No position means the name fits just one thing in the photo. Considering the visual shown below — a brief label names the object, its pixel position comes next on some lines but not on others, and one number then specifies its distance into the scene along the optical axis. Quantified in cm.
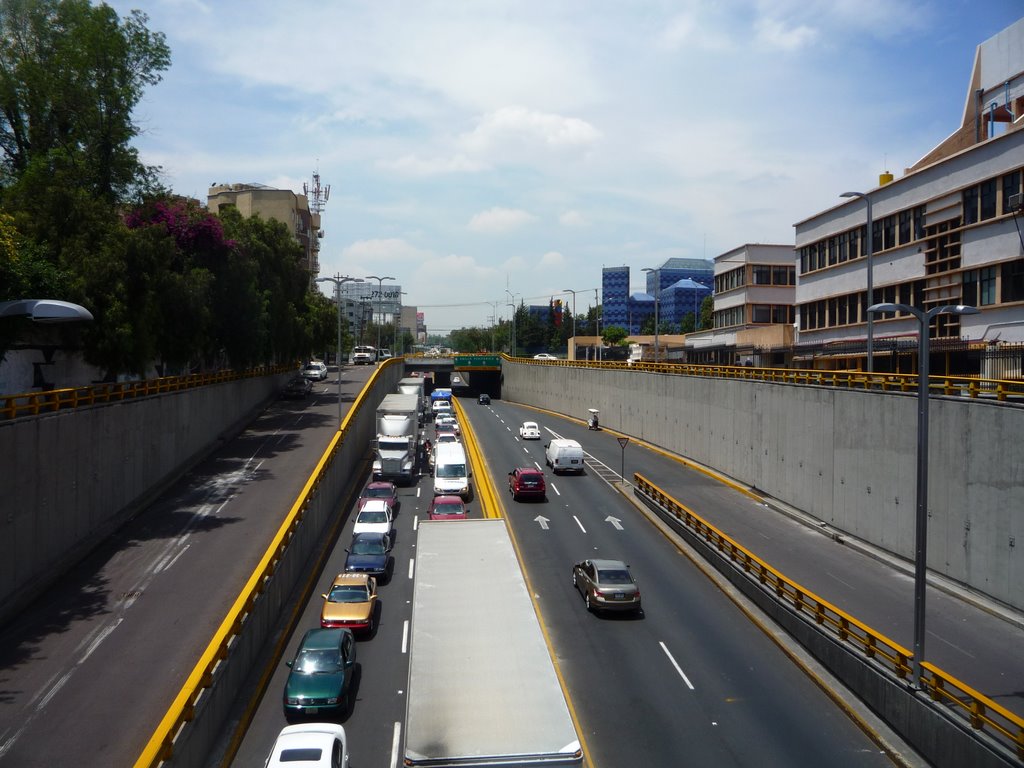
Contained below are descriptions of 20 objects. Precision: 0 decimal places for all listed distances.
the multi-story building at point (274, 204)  9475
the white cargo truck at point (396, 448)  4175
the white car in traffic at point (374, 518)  3119
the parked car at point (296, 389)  6241
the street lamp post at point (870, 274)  2922
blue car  2638
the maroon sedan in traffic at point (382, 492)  3588
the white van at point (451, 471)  3816
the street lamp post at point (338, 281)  4955
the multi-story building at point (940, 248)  3119
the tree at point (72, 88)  3684
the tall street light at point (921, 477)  1548
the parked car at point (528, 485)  3838
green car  1678
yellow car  2158
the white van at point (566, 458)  4538
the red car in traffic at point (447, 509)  3259
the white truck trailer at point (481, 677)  1097
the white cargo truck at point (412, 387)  6363
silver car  2317
